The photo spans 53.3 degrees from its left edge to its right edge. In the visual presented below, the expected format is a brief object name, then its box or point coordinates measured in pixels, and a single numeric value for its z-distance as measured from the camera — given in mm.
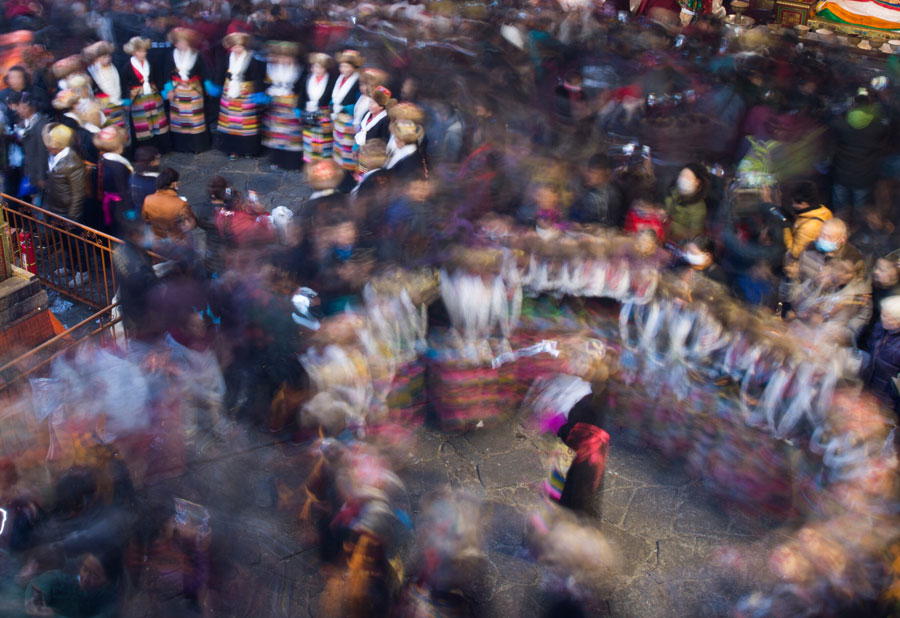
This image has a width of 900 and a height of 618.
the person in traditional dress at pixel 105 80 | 9383
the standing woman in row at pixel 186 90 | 9961
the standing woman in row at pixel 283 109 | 9812
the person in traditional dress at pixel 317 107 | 9555
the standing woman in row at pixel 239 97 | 9844
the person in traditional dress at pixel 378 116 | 8562
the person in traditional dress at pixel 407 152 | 7609
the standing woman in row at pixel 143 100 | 9805
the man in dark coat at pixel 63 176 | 7574
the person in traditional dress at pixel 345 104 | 9375
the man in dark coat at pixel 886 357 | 5656
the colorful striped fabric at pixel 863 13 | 12602
